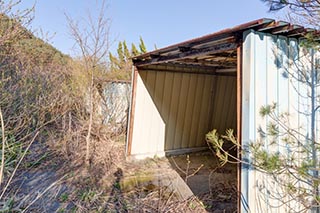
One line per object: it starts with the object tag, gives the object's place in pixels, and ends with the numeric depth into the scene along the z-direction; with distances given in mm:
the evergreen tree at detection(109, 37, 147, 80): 7439
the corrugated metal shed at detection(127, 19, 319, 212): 2730
